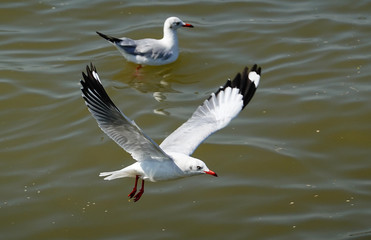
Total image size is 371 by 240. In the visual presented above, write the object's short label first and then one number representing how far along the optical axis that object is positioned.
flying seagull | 11.76
